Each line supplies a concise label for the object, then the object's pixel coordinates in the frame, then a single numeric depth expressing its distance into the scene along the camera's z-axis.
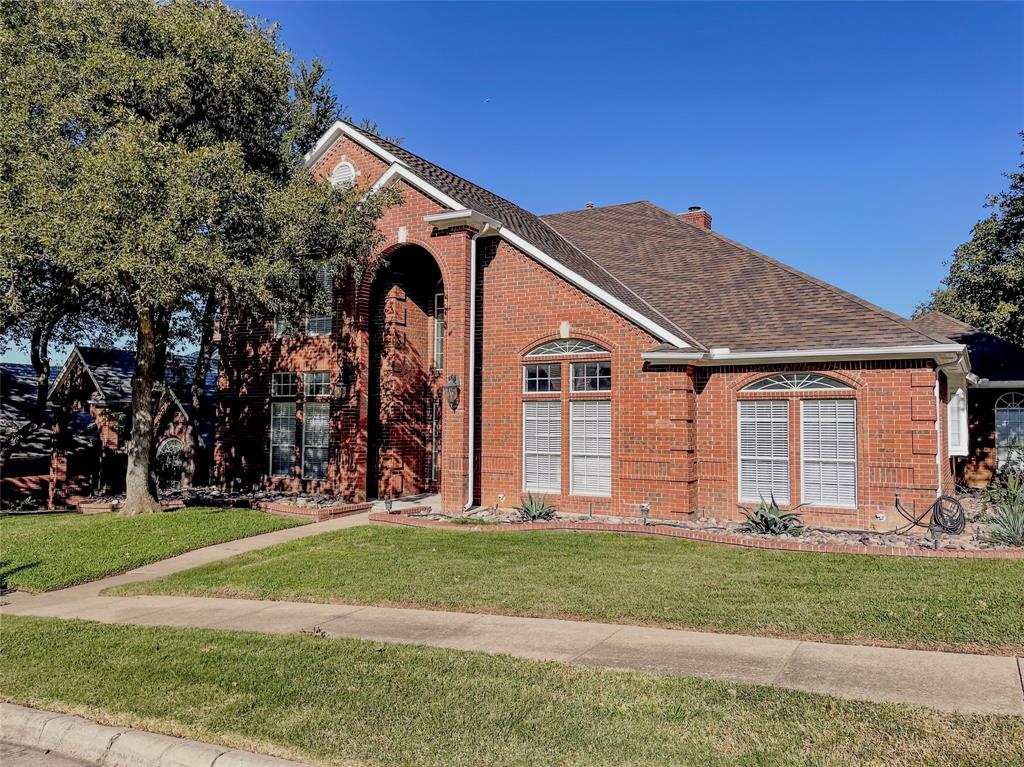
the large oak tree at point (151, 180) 12.51
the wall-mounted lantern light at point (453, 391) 15.71
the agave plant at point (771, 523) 12.05
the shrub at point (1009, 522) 10.39
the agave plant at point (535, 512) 14.08
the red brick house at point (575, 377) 13.35
